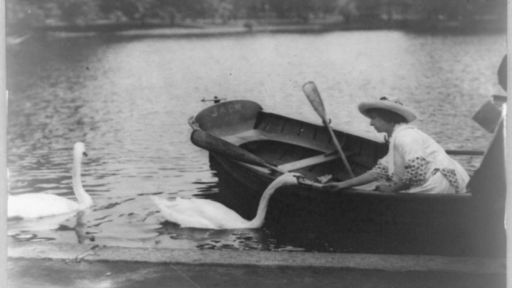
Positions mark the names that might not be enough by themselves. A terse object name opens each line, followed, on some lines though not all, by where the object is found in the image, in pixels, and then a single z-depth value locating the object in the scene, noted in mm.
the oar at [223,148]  7889
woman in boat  6254
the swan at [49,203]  8312
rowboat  6062
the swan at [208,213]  7461
